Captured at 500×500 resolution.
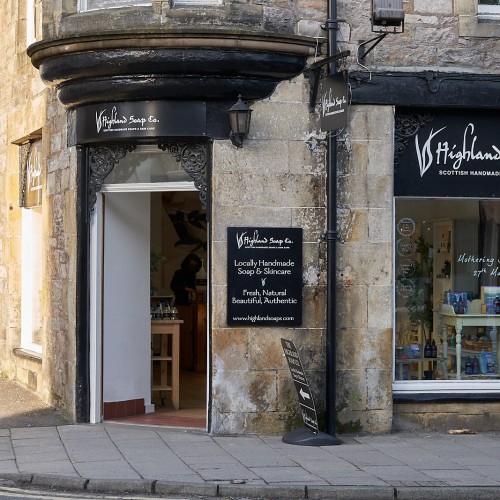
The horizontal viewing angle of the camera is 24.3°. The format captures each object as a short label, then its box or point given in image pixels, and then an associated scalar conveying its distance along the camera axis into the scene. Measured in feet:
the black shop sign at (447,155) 41.37
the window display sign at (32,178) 50.90
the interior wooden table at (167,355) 45.80
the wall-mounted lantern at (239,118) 38.75
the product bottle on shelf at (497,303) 42.68
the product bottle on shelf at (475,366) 42.63
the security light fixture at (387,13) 38.09
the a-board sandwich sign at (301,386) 37.50
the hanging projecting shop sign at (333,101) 37.18
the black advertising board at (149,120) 39.83
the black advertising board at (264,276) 39.70
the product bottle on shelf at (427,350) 42.32
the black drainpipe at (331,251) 39.24
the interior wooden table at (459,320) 42.60
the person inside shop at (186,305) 58.44
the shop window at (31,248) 51.62
